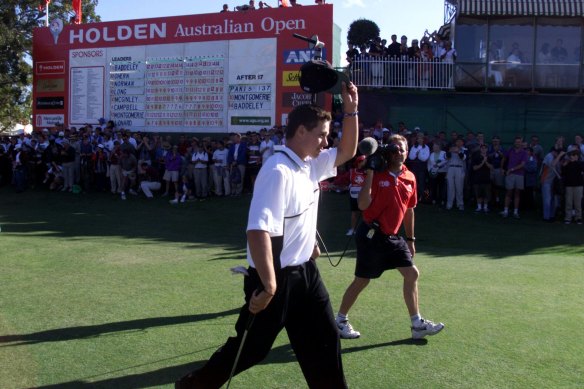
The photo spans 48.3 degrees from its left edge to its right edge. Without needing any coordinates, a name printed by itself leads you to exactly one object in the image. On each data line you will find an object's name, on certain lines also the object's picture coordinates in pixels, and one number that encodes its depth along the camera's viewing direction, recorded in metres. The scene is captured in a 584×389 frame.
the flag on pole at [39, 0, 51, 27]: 28.02
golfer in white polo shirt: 3.65
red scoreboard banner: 21.44
